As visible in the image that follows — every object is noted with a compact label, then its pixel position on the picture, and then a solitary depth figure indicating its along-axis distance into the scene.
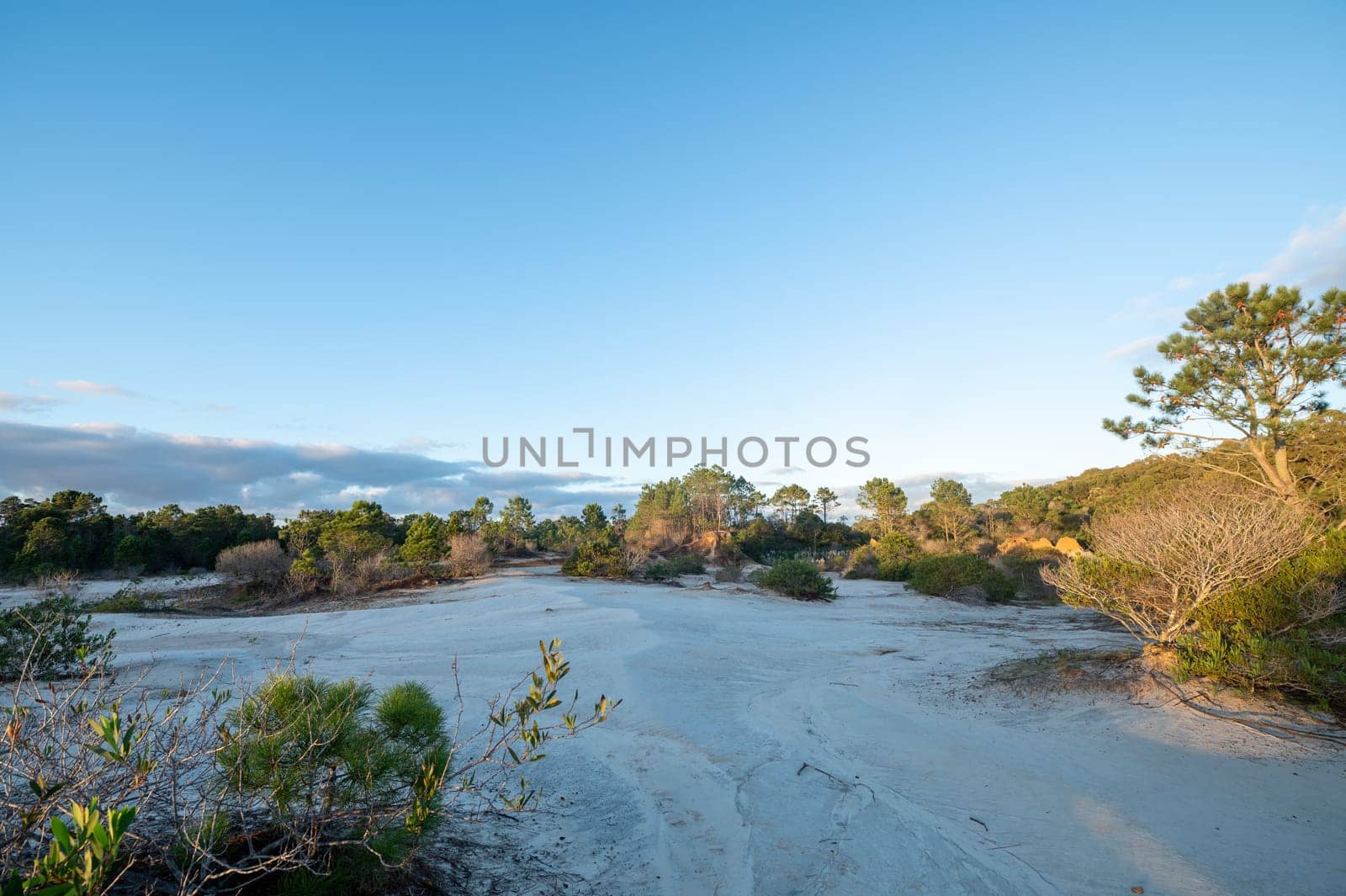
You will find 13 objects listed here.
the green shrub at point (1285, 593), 7.17
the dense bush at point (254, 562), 26.75
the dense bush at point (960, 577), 21.14
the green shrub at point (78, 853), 1.47
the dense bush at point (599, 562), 26.77
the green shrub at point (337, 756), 3.01
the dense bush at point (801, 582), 21.17
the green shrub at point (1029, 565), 22.77
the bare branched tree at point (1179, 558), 7.38
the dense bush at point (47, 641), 8.72
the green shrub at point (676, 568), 27.61
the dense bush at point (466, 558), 28.22
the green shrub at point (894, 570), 27.69
